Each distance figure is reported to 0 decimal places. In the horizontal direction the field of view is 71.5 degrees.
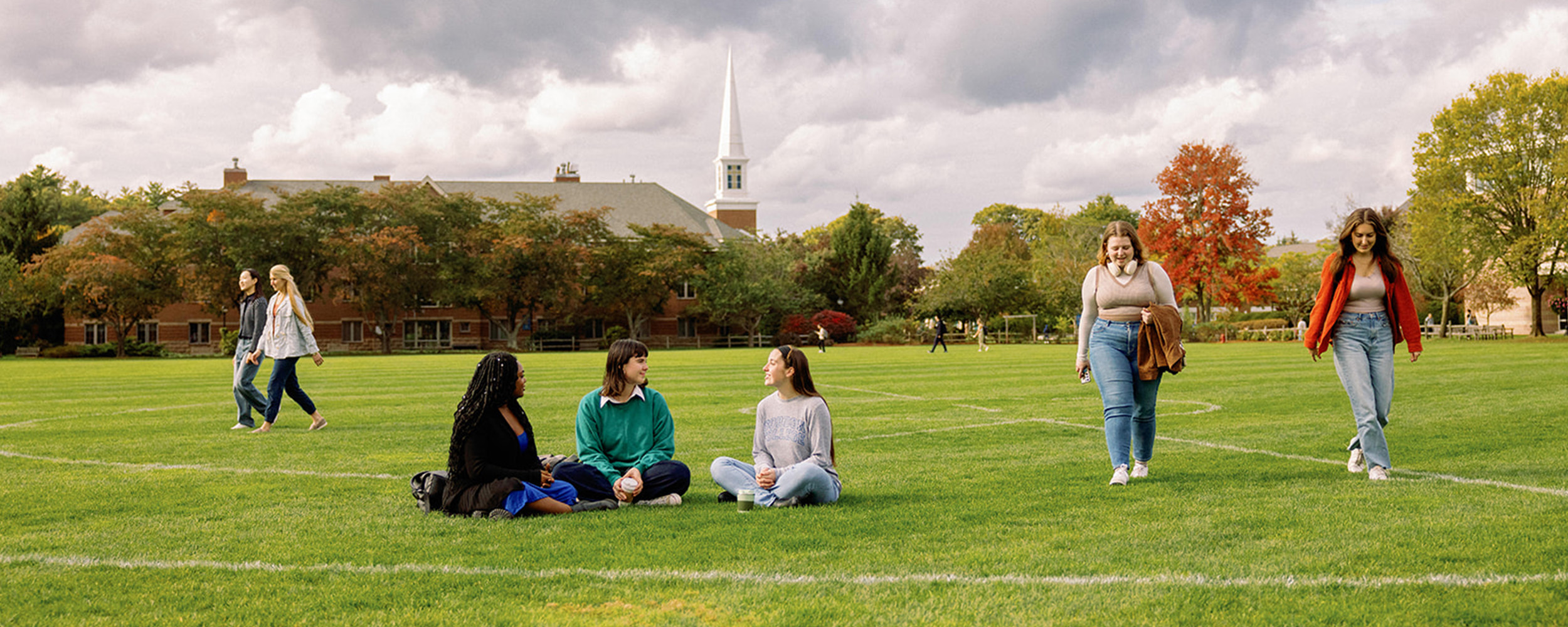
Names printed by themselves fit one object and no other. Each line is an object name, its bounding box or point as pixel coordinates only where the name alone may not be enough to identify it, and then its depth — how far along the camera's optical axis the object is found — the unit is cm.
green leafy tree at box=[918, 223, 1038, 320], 6538
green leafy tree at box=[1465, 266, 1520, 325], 5884
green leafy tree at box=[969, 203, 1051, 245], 11181
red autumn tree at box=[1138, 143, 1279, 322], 5216
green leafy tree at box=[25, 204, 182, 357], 5069
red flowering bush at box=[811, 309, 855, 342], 6594
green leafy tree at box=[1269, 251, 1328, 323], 7150
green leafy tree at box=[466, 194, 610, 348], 5734
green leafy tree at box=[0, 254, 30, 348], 5056
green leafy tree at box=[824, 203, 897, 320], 7044
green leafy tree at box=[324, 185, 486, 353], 5544
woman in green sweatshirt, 686
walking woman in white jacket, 1191
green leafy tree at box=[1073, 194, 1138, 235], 9225
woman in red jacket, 773
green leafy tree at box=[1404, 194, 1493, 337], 4656
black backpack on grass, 662
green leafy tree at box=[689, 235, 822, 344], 6544
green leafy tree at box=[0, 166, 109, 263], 5544
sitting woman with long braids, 634
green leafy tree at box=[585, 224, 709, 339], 6112
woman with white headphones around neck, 760
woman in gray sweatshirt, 671
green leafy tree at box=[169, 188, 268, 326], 5338
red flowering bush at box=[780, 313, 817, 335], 6581
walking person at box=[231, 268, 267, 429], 1202
